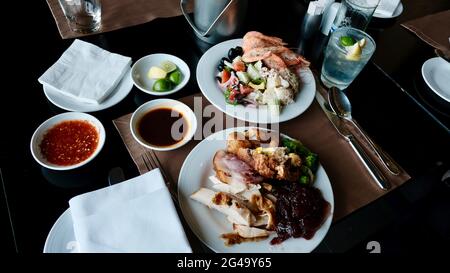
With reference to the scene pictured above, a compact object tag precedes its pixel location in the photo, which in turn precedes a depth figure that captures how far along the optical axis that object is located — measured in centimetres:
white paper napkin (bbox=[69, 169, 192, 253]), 85
